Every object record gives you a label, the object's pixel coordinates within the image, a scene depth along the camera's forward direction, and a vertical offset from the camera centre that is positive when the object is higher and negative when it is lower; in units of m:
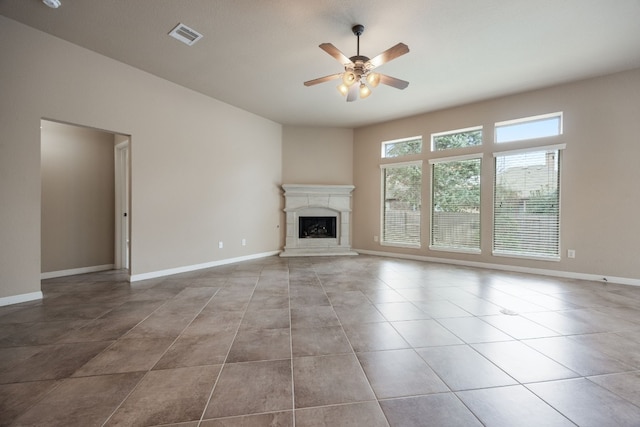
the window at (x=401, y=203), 6.12 +0.23
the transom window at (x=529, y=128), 4.61 +1.58
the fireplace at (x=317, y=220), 6.64 -0.20
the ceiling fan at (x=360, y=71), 2.81 +1.71
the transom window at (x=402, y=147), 6.13 +1.60
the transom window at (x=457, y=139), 5.40 +1.60
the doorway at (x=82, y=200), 4.32 +0.18
